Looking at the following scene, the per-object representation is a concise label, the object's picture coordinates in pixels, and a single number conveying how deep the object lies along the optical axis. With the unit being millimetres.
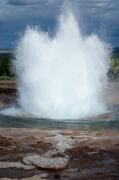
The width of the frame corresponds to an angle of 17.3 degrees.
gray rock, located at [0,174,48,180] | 6593
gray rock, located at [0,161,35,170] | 7156
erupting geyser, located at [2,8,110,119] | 12586
